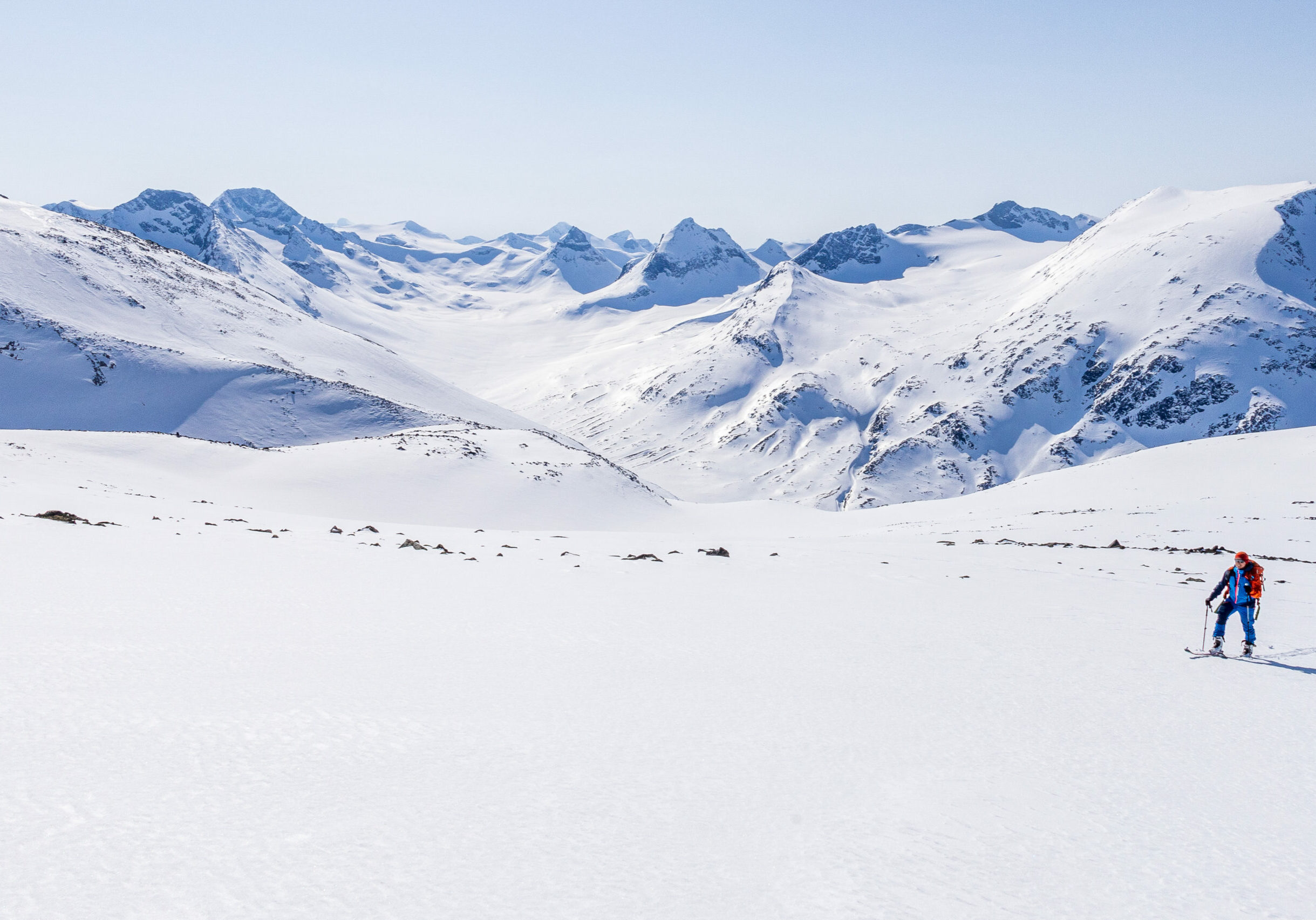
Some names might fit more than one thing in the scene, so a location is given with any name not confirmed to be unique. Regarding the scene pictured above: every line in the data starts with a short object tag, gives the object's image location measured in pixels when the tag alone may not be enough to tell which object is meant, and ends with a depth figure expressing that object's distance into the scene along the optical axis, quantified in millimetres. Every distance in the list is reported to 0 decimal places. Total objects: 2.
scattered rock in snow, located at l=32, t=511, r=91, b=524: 20625
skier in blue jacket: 14695
